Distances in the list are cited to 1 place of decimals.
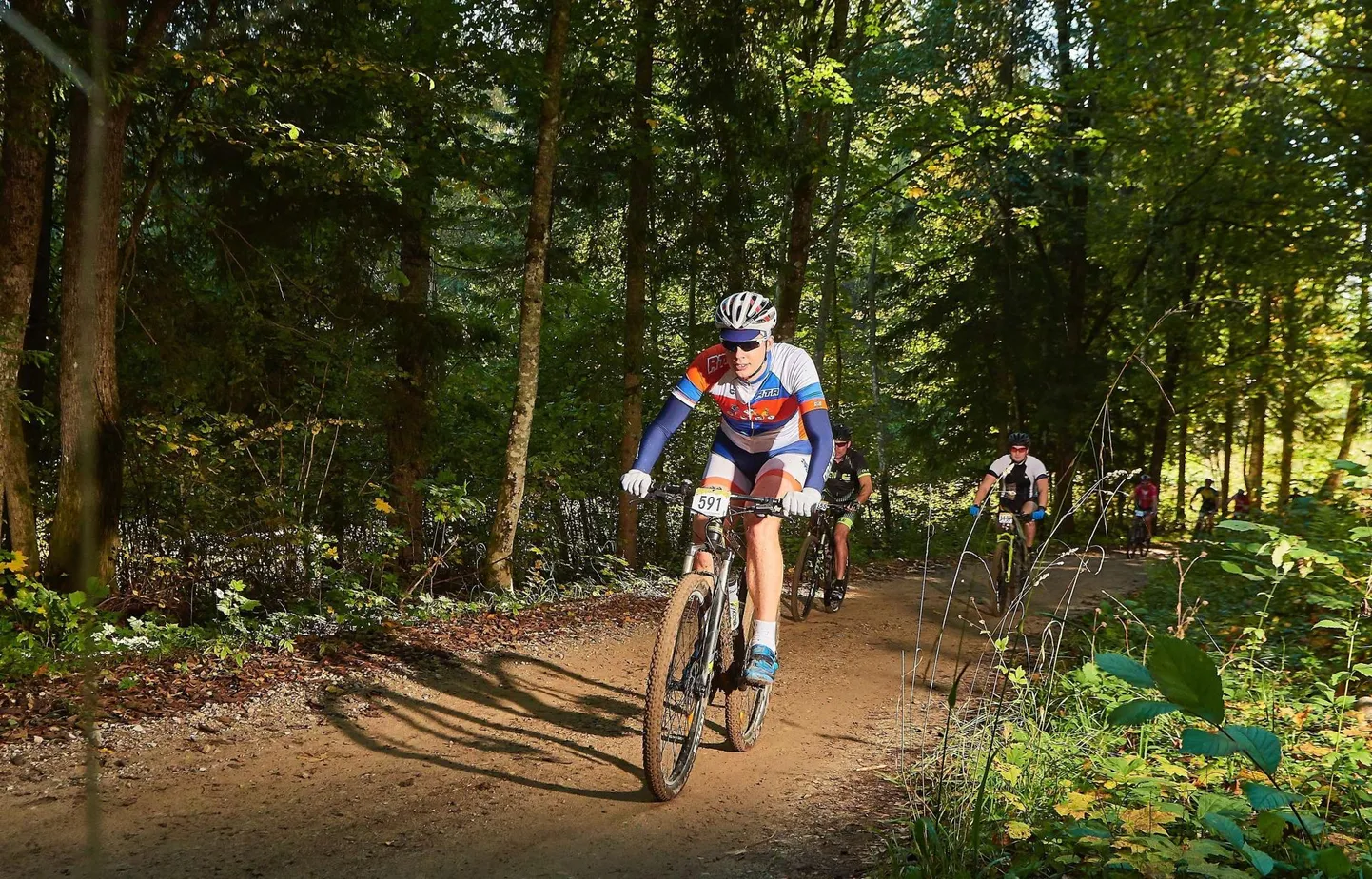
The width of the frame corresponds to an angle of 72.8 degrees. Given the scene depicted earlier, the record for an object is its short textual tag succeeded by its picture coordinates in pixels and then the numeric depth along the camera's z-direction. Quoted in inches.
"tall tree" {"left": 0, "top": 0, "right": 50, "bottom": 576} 309.3
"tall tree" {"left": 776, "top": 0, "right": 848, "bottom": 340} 605.0
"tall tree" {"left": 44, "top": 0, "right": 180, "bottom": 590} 332.5
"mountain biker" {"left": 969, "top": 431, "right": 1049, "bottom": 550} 408.5
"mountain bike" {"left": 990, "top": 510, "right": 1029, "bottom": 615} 409.7
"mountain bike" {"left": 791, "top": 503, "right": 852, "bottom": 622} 407.8
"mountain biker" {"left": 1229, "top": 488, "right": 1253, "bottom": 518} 823.2
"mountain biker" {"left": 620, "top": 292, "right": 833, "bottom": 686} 213.9
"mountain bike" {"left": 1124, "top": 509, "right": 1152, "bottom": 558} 844.6
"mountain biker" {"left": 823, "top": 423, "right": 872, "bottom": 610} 382.6
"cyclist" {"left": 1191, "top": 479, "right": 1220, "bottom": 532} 850.1
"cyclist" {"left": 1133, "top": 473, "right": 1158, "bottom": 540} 856.9
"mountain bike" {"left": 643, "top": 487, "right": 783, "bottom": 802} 183.6
